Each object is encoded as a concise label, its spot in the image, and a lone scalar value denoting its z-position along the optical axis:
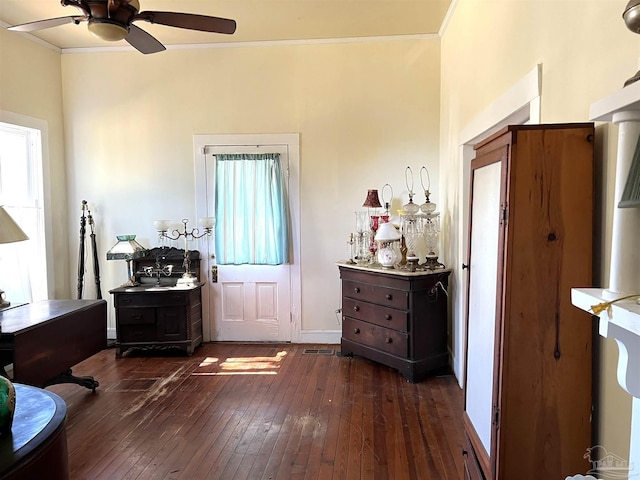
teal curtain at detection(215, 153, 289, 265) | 4.18
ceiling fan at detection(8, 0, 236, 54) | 2.05
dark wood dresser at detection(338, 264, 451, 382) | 3.30
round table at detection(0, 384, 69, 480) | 1.14
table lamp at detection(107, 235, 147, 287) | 4.00
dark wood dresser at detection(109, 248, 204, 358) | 3.95
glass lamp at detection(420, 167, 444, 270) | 3.57
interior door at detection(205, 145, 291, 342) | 4.33
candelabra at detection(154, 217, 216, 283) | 4.09
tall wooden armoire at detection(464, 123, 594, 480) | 1.31
